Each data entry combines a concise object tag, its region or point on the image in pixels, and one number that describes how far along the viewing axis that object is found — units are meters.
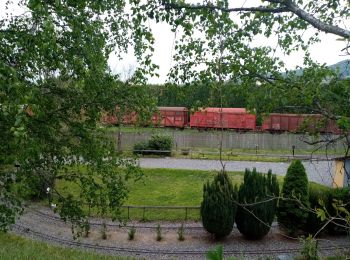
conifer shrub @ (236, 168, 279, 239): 13.24
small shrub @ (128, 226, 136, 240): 14.07
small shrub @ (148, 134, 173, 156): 32.50
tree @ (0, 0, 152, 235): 4.62
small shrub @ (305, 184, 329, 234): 13.69
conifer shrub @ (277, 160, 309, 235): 13.56
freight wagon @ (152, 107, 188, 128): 44.38
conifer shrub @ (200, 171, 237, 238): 13.23
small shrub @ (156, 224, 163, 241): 14.05
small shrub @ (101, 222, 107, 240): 14.13
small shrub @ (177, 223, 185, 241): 14.07
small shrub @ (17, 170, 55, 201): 5.77
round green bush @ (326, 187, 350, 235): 11.97
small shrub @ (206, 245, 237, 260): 1.69
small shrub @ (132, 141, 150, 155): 32.16
